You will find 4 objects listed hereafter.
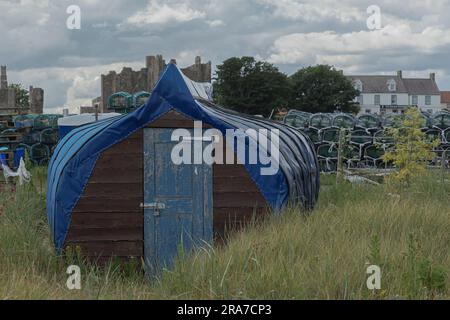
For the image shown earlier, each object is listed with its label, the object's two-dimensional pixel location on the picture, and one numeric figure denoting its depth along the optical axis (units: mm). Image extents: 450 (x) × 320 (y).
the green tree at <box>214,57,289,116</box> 57600
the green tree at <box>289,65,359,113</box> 63644
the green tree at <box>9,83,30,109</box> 56619
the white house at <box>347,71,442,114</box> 93062
